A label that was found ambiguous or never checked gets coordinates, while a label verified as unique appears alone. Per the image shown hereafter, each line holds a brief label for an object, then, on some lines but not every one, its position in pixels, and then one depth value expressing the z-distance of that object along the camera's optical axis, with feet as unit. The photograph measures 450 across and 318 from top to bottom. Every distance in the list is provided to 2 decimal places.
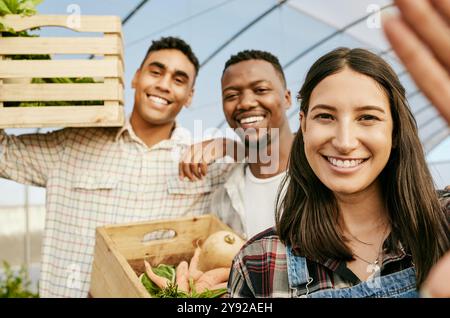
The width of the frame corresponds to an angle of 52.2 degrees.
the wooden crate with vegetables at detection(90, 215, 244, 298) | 3.73
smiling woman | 2.76
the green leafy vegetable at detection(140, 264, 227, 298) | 3.60
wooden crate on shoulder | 4.43
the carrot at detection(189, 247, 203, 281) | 4.09
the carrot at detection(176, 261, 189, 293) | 3.92
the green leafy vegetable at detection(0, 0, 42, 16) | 4.48
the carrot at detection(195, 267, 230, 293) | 3.89
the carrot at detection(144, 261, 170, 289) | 3.83
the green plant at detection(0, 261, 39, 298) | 10.02
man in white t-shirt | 4.58
